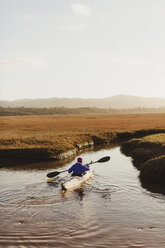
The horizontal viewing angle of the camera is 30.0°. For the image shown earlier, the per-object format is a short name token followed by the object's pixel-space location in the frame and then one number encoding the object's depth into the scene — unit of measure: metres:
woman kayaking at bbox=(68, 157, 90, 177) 23.69
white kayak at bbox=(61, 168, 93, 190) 21.48
